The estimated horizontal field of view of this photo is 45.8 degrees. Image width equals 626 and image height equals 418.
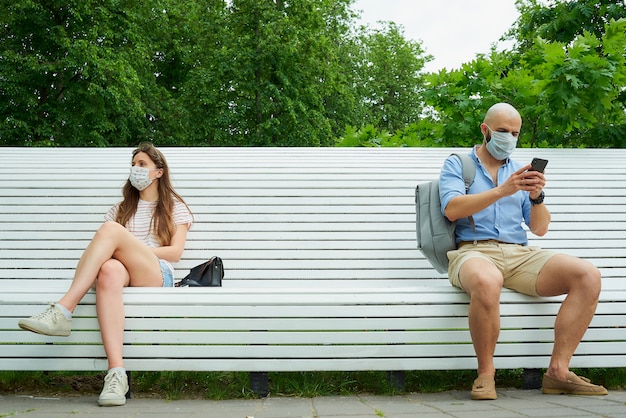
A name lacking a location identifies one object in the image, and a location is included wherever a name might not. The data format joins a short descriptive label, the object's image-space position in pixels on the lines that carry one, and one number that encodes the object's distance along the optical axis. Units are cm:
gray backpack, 451
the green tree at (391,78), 3825
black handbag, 453
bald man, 391
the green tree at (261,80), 2555
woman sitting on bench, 384
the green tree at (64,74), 2077
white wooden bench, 404
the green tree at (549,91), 718
